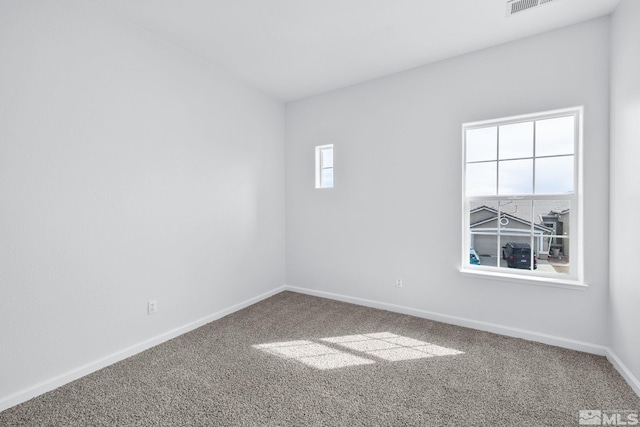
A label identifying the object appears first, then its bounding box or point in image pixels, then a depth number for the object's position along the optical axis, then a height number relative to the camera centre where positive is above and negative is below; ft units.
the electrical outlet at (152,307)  8.31 -2.95
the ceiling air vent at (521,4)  7.04 +5.26
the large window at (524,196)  8.25 +0.42
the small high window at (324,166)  12.80 +1.99
